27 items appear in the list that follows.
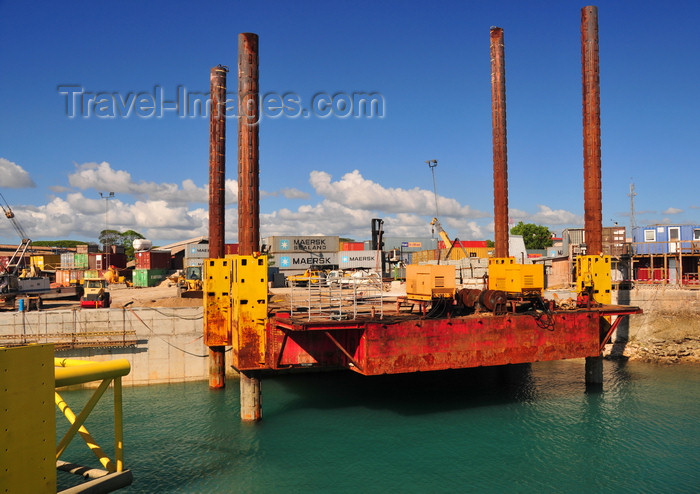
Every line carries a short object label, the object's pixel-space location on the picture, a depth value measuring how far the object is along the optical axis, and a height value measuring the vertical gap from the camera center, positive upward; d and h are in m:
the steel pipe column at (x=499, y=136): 29.89 +7.23
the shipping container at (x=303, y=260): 76.94 -0.64
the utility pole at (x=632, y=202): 83.05 +8.67
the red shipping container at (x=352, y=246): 113.84 +2.26
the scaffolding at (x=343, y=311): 21.17 -2.68
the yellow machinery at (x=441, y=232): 66.31 +3.09
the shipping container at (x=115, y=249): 85.26 +1.60
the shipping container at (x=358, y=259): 75.94 -0.55
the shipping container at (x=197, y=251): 81.19 +1.04
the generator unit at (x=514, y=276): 25.20 -1.19
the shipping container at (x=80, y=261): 80.69 -0.41
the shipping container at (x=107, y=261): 77.31 -0.43
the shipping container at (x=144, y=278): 66.69 -2.74
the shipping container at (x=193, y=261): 78.38 -0.59
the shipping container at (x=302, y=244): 78.31 +1.96
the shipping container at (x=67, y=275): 69.95 -2.42
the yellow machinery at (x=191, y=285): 41.09 -2.62
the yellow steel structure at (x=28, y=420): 6.44 -2.20
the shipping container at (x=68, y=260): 84.26 -0.24
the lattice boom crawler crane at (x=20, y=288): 36.47 -2.61
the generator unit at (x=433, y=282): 23.81 -1.33
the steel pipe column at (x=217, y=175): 28.58 +4.81
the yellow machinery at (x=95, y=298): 33.53 -2.92
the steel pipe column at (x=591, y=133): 27.88 +6.89
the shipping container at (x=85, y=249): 89.29 +1.75
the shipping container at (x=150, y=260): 75.94 -0.33
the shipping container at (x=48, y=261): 82.25 -0.39
